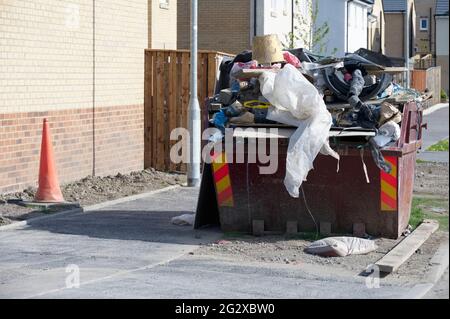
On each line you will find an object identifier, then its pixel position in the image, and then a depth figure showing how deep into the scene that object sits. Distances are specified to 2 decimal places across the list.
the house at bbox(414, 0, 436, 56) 66.31
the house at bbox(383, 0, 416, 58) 64.94
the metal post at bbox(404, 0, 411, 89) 34.92
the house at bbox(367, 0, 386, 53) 58.31
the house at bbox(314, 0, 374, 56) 45.75
